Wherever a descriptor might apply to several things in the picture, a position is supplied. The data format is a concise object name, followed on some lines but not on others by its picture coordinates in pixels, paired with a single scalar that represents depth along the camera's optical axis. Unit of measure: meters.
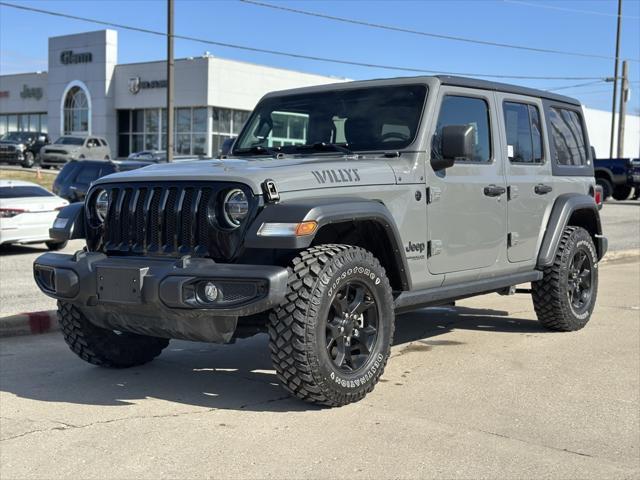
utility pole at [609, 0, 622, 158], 40.18
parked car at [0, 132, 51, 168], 41.06
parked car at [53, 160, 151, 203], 18.52
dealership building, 47.34
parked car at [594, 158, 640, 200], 30.22
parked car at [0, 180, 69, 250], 13.51
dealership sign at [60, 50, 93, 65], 52.54
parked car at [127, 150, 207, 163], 33.28
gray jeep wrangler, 4.61
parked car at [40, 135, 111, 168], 38.47
